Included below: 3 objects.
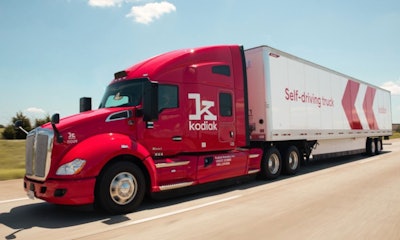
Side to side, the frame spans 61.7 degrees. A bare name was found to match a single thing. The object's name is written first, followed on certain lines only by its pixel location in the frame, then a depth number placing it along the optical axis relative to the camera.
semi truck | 5.99
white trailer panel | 10.39
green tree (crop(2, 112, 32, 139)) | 22.39
